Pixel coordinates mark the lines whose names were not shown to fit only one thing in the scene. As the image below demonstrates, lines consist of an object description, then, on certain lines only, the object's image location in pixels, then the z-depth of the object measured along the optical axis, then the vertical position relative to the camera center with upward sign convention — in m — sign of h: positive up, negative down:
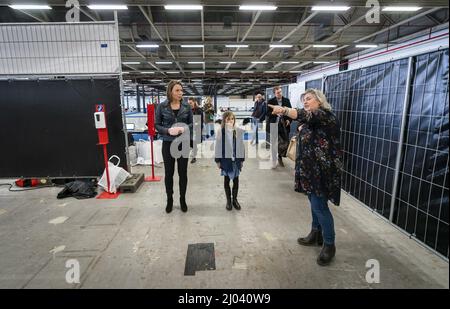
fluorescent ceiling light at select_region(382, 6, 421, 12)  5.21 +2.13
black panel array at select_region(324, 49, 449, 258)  2.11 -0.33
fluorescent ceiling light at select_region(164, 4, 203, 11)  5.02 +2.09
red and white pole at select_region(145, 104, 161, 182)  4.36 -0.24
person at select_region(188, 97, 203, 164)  5.82 -0.22
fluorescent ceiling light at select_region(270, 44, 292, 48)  8.33 +2.14
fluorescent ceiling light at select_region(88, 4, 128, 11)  4.25 +1.86
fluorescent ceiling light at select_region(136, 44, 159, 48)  8.14 +2.09
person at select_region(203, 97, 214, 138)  7.74 -0.06
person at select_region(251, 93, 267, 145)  5.65 +0.02
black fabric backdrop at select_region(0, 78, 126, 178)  3.90 -0.26
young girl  3.04 -0.49
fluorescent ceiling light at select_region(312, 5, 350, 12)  5.09 +2.10
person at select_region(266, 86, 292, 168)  4.60 -0.36
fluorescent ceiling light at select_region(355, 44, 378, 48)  8.43 +2.15
